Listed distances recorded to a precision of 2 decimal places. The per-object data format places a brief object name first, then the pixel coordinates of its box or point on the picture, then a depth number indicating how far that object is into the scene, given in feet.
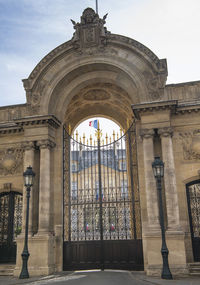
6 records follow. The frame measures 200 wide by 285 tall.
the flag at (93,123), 73.25
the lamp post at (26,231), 42.63
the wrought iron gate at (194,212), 49.16
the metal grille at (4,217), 56.49
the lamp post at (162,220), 38.86
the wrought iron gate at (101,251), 50.42
